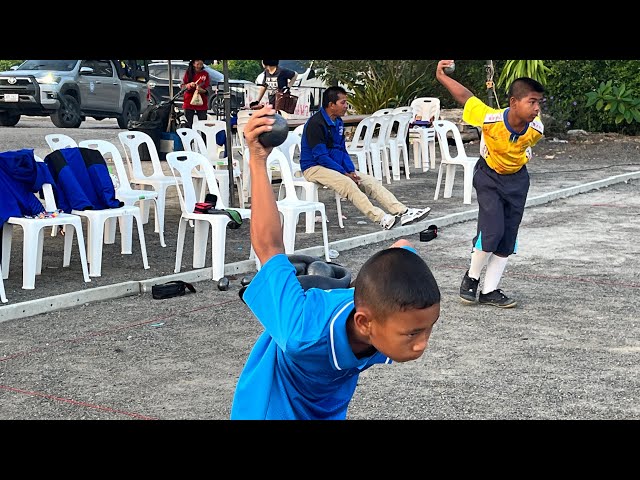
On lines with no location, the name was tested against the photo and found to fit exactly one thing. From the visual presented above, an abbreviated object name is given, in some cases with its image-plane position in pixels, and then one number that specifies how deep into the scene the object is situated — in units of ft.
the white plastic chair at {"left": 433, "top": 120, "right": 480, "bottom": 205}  44.39
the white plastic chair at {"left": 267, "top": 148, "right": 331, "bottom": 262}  31.65
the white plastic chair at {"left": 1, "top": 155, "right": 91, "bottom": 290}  27.09
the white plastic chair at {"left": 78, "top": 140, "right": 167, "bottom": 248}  32.27
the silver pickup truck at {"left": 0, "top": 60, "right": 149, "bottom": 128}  75.87
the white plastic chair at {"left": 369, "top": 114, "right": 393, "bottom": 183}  48.91
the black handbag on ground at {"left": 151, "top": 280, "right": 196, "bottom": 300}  26.68
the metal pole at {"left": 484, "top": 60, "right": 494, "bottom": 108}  33.76
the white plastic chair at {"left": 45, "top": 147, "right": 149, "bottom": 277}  28.73
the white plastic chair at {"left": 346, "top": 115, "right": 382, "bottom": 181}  48.03
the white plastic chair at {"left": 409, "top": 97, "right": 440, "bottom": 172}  56.59
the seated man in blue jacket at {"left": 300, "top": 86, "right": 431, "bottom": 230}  36.45
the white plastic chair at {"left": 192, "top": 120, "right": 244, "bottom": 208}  45.65
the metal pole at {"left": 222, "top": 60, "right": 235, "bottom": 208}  37.45
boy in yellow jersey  24.67
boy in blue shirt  8.26
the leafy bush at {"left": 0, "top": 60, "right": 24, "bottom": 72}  107.24
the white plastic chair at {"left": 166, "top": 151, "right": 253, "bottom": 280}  29.04
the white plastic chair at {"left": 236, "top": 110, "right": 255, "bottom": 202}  42.27
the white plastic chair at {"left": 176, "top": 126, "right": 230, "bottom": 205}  37.86
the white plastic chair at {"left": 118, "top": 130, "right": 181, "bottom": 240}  34.30
